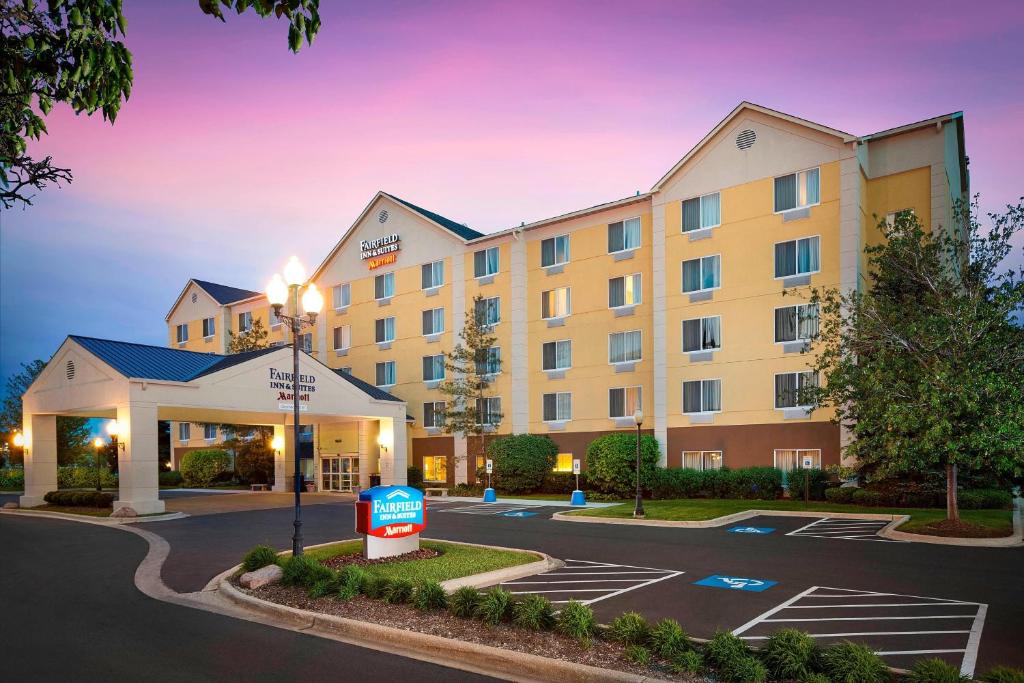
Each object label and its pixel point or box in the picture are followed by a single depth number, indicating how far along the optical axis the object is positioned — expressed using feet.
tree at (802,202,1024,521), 58.18
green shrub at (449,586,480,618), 32.32
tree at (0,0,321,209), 19.16
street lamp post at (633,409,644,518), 80.94
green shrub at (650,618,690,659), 26.13
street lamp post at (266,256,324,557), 48.34
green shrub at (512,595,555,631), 29.86
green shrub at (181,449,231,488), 175.32
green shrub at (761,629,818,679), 23.73
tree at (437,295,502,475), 129.49
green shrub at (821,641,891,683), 22.50
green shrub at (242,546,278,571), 44.34
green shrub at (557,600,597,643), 28.45
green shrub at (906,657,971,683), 21.63
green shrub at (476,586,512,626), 30.91
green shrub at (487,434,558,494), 120.57
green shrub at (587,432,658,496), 109.60
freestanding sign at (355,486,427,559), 48.73
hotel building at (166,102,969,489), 102.17
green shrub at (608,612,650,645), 27.66
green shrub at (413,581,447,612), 34.22
